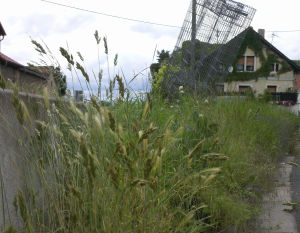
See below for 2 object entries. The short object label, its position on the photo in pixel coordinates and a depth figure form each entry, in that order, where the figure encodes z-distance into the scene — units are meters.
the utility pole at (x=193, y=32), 6.44
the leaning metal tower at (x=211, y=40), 6.71
